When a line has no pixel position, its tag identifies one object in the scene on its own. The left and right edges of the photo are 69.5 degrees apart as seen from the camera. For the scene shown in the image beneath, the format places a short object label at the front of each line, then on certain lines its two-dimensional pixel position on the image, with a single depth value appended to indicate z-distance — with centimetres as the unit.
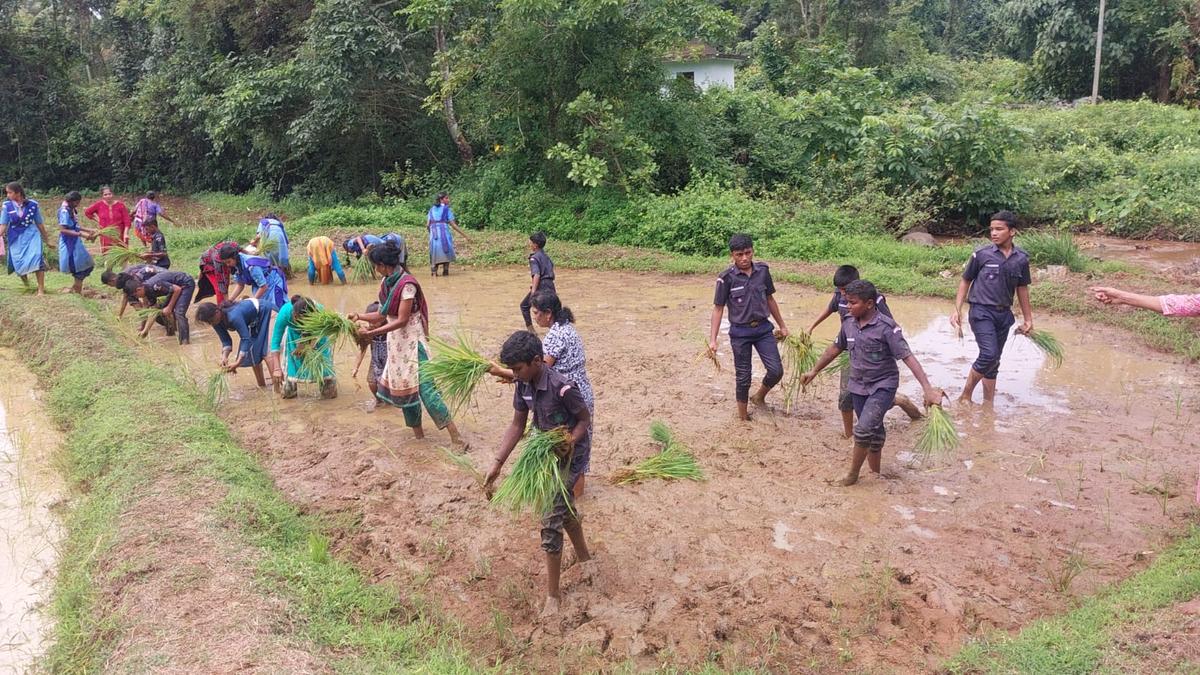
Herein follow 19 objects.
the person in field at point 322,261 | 1321
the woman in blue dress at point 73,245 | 1129
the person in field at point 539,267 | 932
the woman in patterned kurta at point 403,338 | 618
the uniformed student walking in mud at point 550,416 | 434
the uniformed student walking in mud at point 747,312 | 672
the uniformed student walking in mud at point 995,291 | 694
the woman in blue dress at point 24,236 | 1123
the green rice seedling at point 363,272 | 1237
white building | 2847
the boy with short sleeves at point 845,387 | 623
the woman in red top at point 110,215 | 1271
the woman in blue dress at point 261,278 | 805
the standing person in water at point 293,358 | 695
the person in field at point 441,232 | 1346
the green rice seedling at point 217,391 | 739
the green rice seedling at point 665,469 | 582
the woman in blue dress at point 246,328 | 773
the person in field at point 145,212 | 1249
